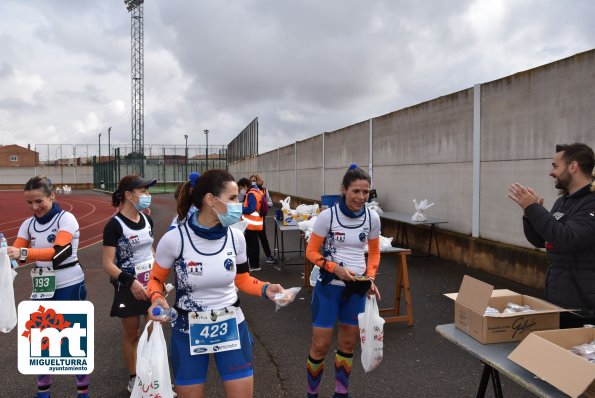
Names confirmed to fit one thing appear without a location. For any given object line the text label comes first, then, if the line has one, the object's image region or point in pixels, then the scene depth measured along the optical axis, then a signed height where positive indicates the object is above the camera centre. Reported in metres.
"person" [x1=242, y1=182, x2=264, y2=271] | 9.01 -0.79
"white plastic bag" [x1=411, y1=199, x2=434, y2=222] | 9.65 -0.59
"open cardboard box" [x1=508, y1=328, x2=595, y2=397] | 1.83 -0.77
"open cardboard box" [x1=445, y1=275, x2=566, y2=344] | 2.46 -0.75
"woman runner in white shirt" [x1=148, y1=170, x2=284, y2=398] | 2.54 -0.65
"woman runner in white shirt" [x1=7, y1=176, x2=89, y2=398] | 3.57 -0.54
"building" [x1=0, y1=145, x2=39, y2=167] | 79.31 +4.64
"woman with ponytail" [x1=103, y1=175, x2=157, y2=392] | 3.72 -0.60
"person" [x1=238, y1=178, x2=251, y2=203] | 9.64 -0.03
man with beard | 2.52 -0.25
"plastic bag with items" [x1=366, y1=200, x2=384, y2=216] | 11.29 -0.54
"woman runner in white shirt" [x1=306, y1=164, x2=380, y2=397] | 3.53 -0.73
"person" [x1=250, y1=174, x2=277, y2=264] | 9.95 -1.27
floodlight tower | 61.28 +14.88
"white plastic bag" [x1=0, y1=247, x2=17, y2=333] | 3.59 -0.92
